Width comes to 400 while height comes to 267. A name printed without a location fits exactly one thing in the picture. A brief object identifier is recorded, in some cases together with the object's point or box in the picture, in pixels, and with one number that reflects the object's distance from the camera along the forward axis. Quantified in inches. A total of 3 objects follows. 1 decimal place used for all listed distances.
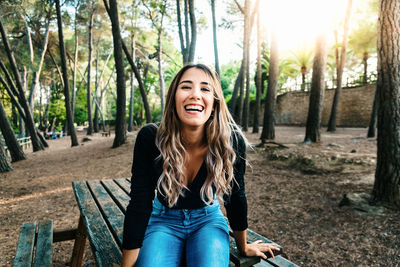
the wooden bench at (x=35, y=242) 71.8
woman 55.0
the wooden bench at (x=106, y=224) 55.1
